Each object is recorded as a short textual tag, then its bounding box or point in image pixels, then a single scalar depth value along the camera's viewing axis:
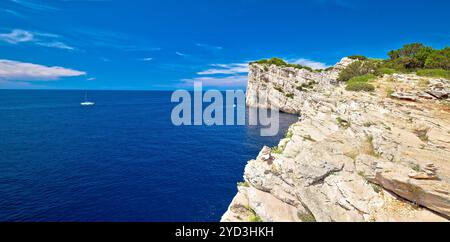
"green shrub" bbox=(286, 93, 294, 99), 113.81
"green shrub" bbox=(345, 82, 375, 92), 27.96
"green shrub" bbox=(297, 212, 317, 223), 20.24
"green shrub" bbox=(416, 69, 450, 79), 29.15
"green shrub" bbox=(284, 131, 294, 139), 27.68
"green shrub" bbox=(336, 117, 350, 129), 24.91
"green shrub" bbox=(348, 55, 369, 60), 73.88
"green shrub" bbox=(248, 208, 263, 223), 21.18
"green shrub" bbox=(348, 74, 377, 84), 32.38
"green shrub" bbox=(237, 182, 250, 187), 25.55
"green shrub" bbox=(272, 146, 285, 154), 26.28
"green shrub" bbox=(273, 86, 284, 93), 117.75
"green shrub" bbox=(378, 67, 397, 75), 35.20
